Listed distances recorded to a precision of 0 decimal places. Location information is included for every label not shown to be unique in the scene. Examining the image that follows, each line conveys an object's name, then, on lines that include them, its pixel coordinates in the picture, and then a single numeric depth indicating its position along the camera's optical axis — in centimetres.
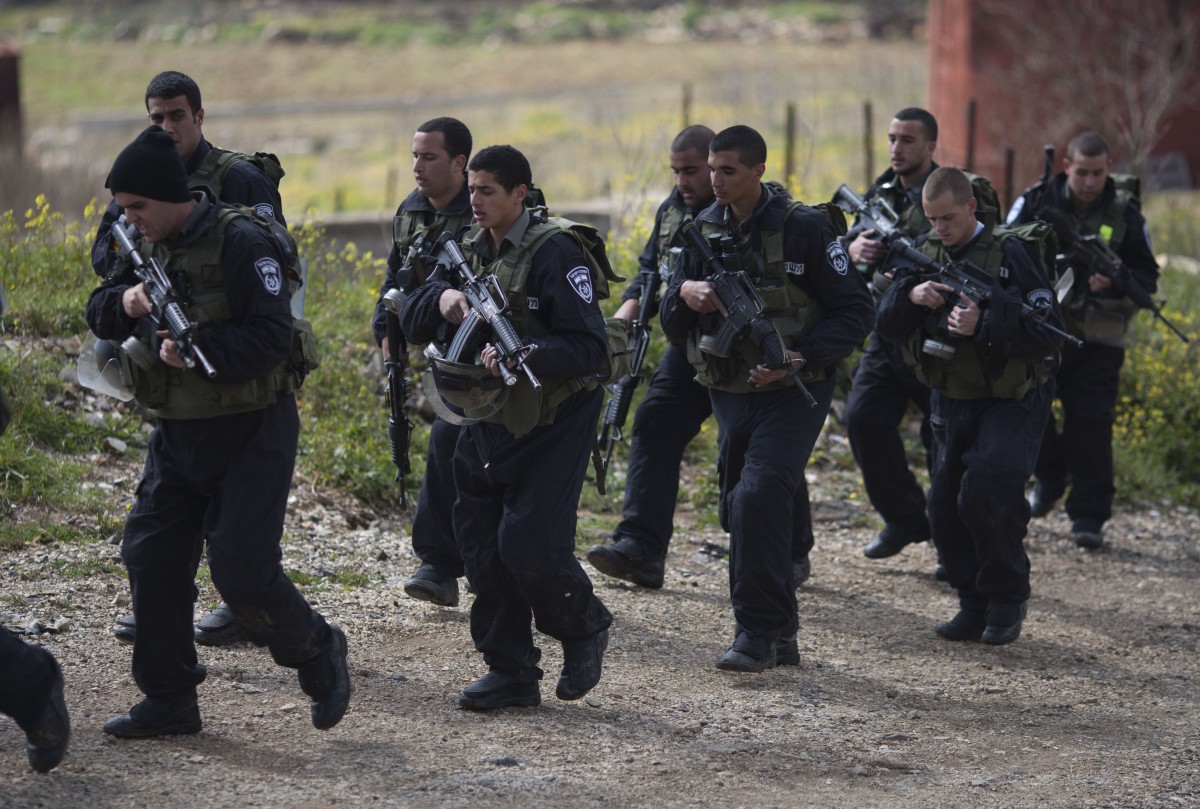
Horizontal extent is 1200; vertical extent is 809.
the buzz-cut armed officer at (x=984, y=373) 1189
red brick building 3537
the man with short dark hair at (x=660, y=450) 1302
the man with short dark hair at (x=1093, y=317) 1521
